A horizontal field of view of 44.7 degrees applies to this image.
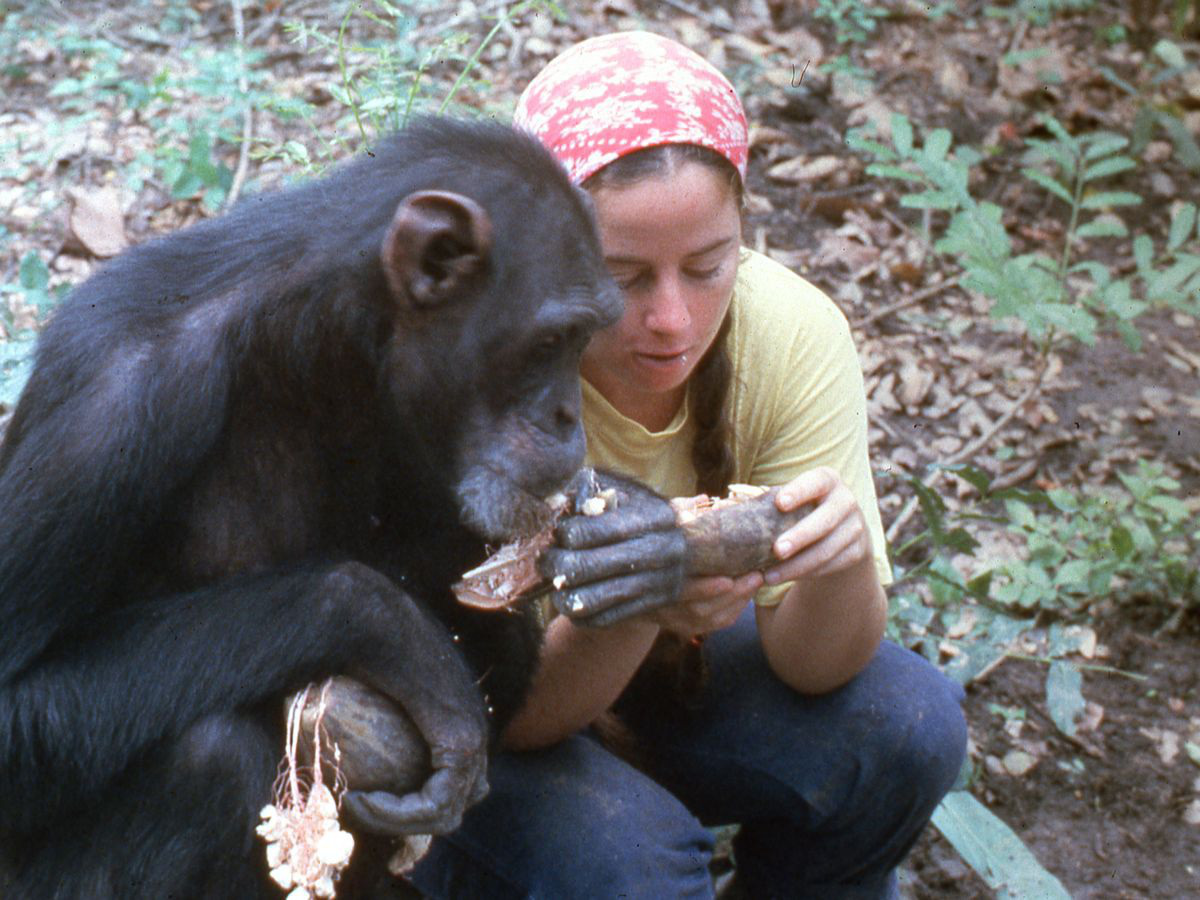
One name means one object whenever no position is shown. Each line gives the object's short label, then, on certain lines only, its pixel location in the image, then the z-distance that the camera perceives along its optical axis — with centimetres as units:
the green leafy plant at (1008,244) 411
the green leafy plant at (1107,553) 426
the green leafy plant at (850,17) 661
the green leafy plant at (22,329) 331
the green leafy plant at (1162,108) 627
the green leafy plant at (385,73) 353
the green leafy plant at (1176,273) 438
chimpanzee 239
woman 264
